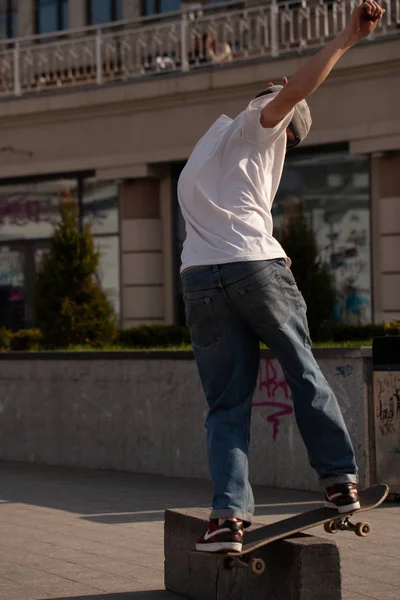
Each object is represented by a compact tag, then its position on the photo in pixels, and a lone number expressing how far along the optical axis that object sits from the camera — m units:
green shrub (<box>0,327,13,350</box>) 16.25
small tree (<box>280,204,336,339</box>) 16.91
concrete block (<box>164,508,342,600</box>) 4.75
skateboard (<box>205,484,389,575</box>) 4.69
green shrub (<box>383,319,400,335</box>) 9.70
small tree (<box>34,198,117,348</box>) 14.07
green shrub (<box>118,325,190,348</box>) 15.73
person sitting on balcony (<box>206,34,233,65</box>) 19.06
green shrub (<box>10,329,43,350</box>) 15.69
